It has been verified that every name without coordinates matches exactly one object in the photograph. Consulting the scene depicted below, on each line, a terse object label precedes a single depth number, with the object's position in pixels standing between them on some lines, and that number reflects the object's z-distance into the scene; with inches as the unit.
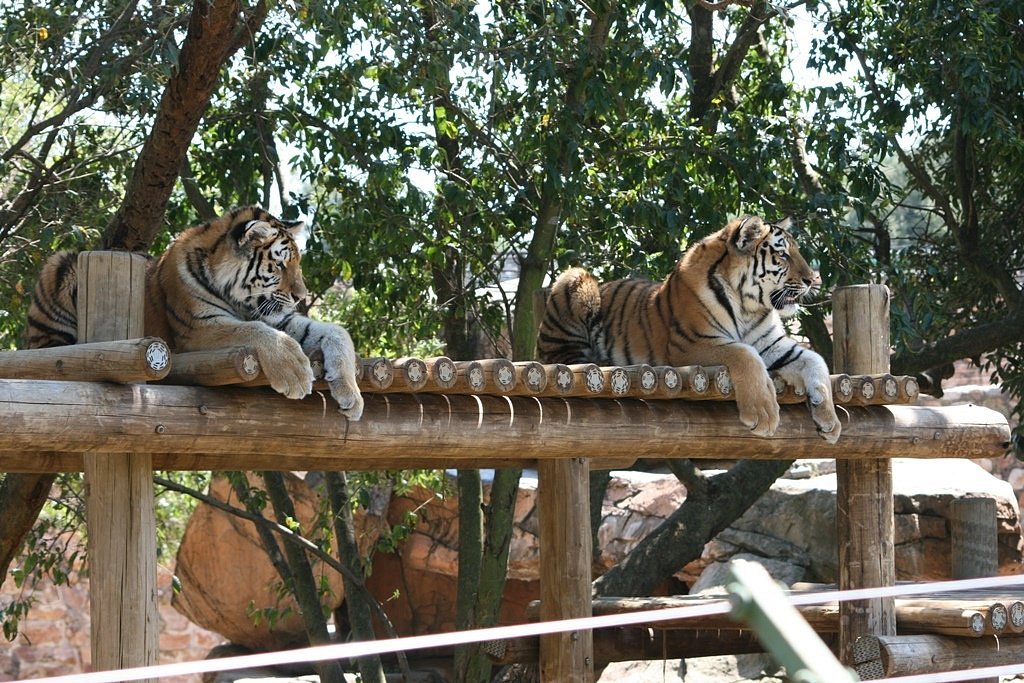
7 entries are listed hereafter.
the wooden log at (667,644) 514.6
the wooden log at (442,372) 338.0
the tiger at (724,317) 411.5
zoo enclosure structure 300.4
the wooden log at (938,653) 427.5
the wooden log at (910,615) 428.5
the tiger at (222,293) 338.3
